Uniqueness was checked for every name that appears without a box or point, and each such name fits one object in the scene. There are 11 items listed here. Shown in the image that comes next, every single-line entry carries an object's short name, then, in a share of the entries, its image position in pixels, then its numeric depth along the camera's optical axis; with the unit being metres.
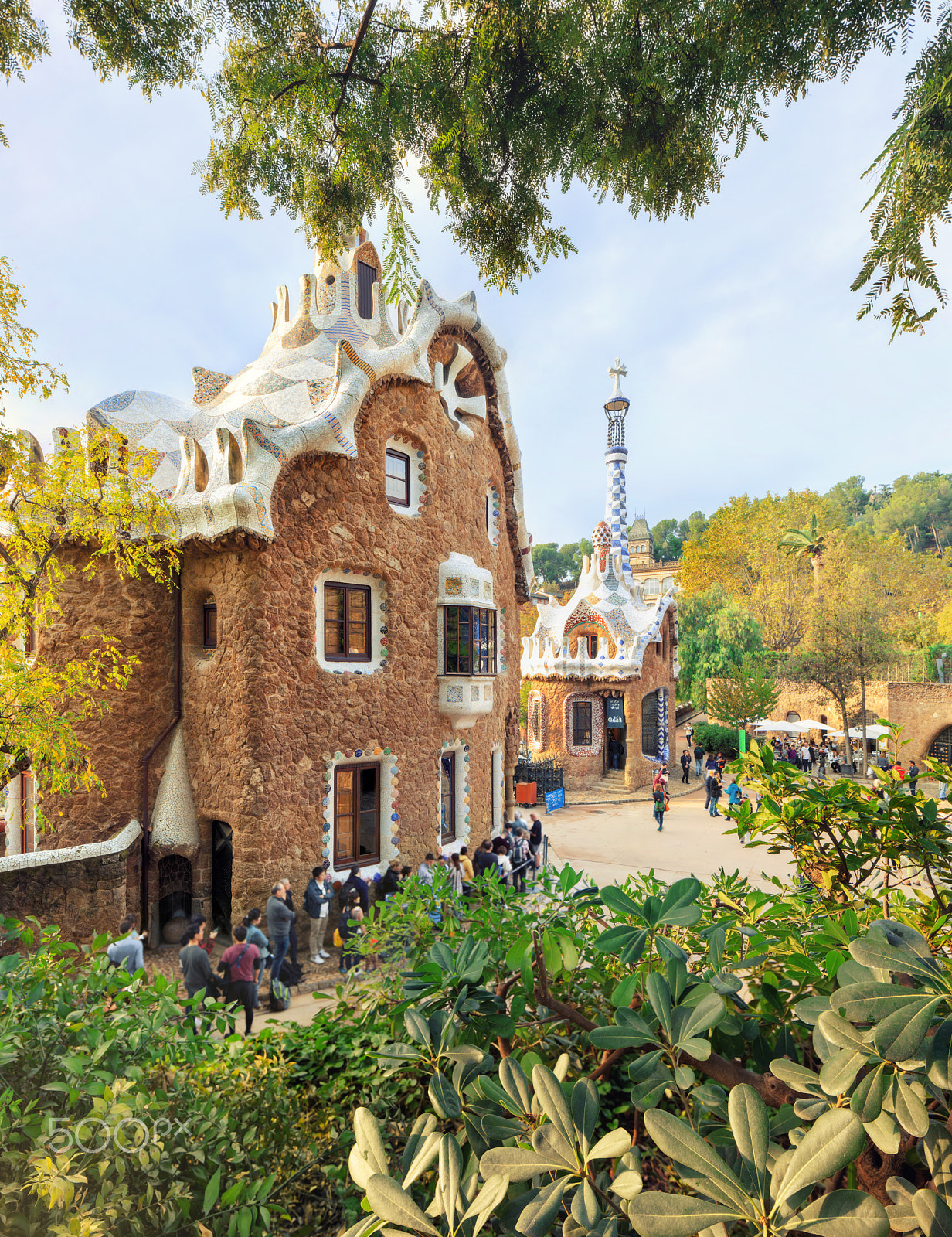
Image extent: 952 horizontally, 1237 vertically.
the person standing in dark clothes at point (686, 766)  22.48
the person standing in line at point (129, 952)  5.81
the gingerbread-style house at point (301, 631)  7.96
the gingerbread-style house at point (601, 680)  20.89
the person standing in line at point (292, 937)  7.28
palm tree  32.78
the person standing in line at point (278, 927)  7.11
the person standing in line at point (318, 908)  7.89
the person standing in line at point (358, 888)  8.20
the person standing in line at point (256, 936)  6.34
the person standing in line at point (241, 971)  5.99
